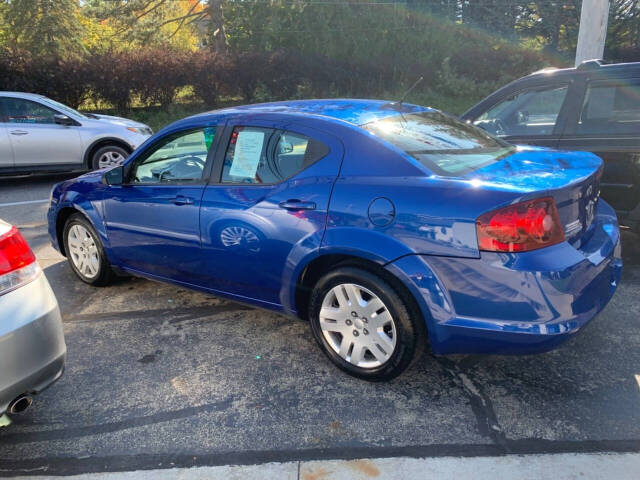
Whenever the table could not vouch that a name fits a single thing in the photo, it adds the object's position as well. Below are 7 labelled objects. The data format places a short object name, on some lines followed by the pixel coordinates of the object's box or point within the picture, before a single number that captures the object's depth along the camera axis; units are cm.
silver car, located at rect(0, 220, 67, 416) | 233
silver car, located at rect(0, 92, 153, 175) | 898
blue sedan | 255
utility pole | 878
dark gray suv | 438
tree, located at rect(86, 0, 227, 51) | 1939
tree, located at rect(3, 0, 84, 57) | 1802
